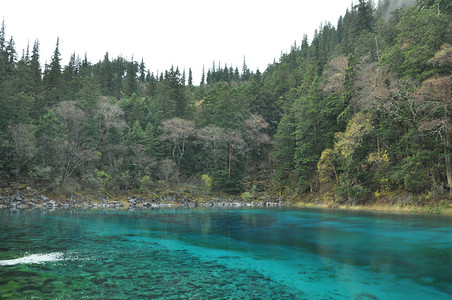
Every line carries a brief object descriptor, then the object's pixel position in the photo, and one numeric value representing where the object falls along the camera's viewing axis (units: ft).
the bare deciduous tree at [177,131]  136.87
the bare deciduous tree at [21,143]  93.81
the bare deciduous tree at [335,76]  108.27
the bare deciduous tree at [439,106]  63.57
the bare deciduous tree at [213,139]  140.05
